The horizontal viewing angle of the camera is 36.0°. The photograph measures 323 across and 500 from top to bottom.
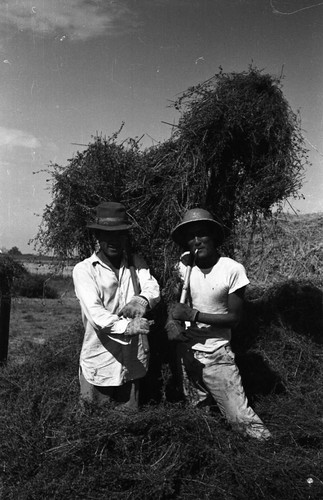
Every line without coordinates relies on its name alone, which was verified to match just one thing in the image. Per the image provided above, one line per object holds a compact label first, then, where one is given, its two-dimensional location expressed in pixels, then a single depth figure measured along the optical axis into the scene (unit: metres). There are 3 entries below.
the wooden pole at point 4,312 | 5.78
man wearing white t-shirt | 3.86
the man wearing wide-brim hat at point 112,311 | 3.66
